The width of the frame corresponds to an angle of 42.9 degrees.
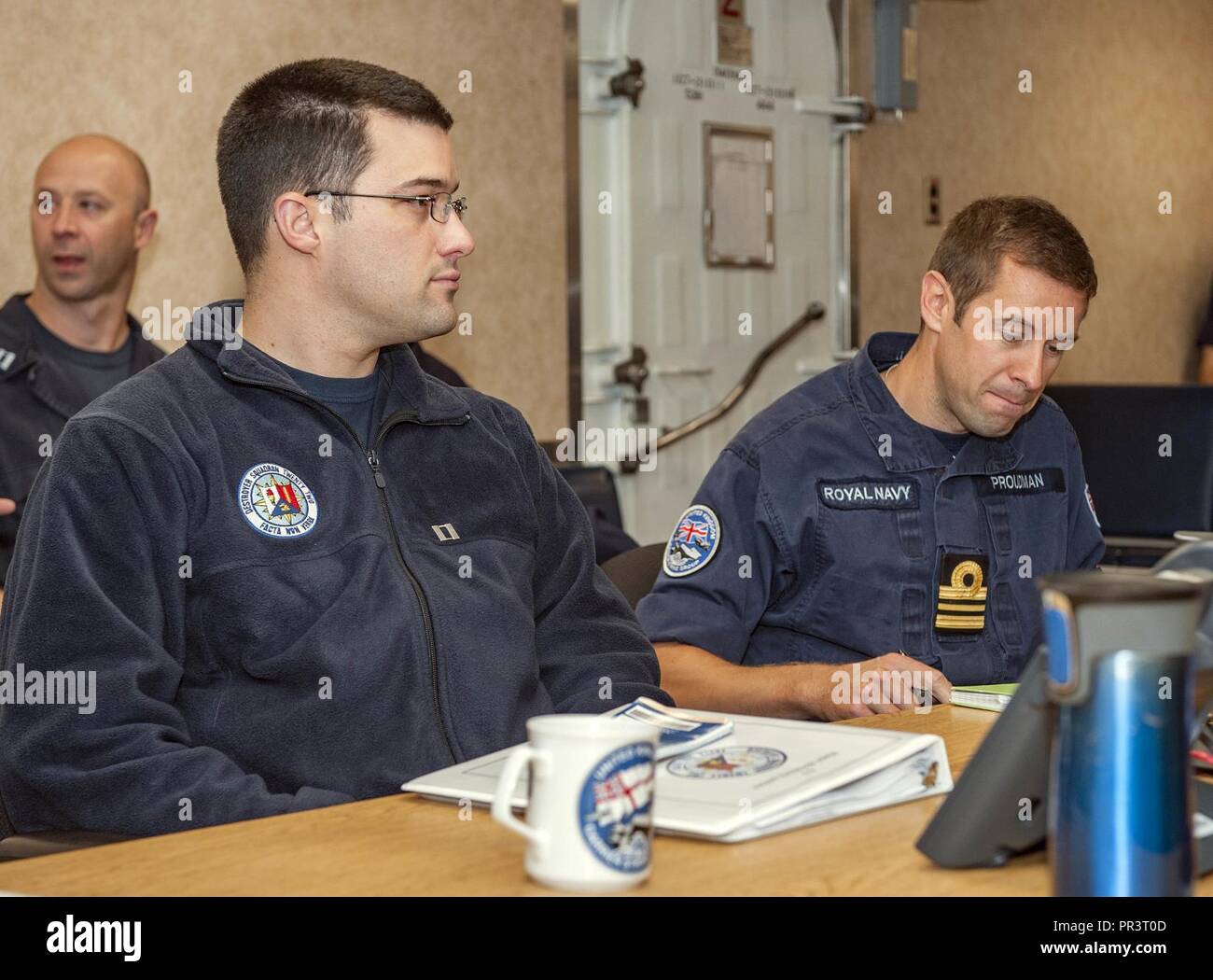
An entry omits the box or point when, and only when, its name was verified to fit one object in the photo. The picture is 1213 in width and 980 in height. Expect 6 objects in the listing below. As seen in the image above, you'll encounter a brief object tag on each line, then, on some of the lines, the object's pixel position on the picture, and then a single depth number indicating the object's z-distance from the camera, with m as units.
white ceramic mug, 0.88
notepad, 1.57
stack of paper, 1.04
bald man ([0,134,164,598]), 2.97
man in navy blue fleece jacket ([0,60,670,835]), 1.36
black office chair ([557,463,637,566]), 3.18
